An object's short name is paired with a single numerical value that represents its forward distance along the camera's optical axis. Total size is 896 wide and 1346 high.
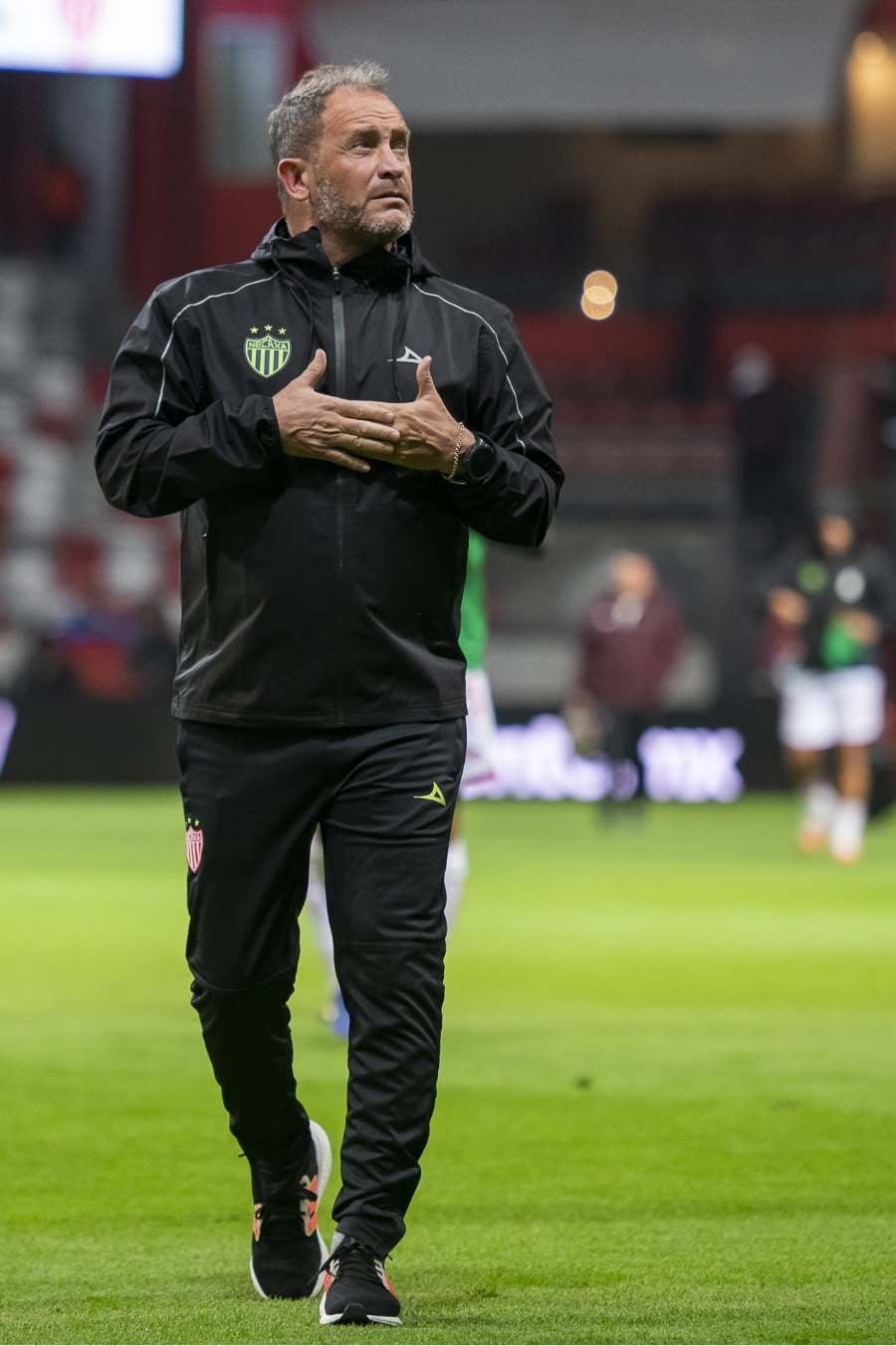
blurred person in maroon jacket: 40.16
